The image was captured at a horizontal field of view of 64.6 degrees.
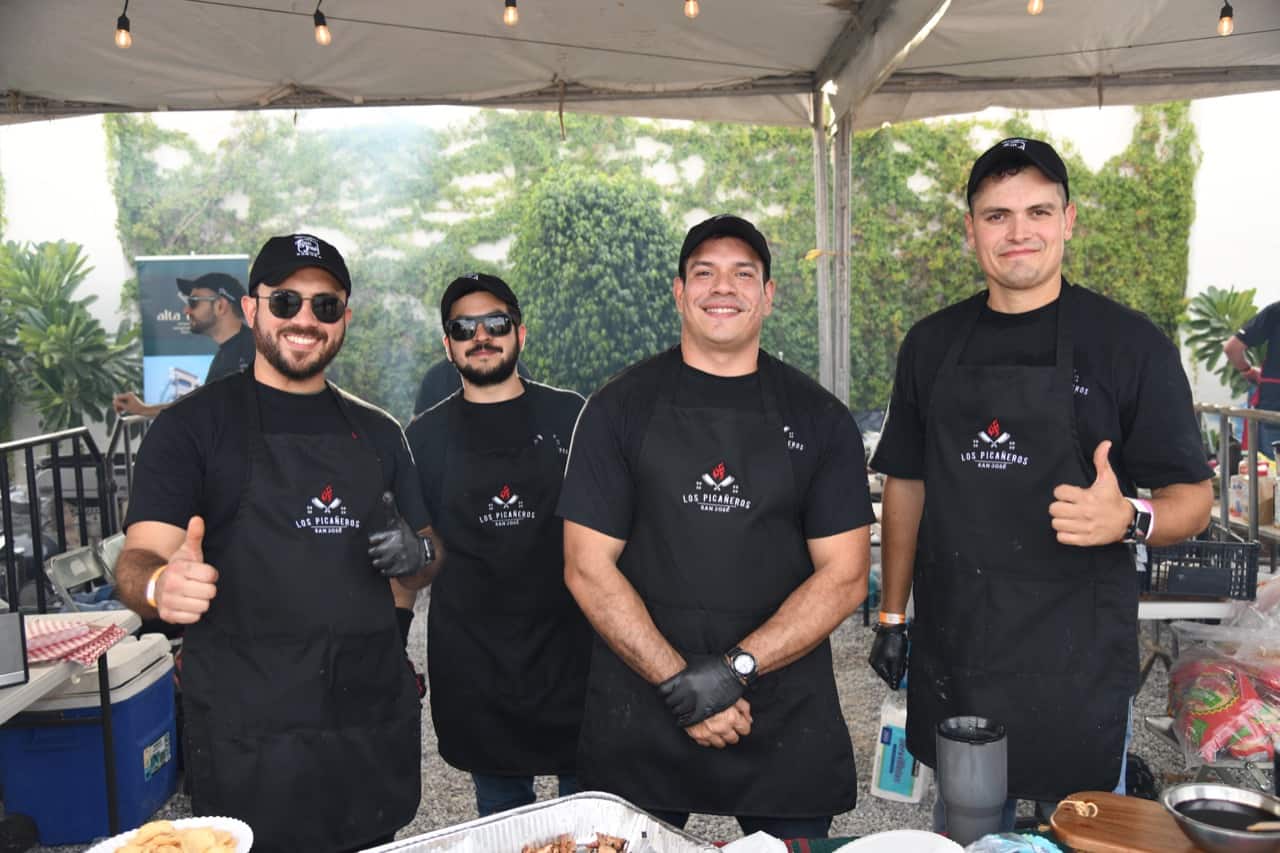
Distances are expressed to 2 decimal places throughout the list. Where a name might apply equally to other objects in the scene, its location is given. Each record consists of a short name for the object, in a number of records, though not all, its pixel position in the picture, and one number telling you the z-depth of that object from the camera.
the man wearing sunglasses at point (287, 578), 2.14
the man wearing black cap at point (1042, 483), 2.20
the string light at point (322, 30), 4.29
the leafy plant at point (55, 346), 11.12
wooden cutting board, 1.49
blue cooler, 3.54
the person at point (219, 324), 5.43
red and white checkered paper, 2.98
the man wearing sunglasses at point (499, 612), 2.83
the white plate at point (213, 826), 1.50
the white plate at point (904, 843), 1.48
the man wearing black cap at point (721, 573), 2.21
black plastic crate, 3.62
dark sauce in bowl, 1.47
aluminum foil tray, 1.57
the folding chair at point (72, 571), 4.47
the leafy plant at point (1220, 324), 10.99
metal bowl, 1.39
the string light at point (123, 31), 4.12
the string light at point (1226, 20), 4.42
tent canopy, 4.59
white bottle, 3.76
